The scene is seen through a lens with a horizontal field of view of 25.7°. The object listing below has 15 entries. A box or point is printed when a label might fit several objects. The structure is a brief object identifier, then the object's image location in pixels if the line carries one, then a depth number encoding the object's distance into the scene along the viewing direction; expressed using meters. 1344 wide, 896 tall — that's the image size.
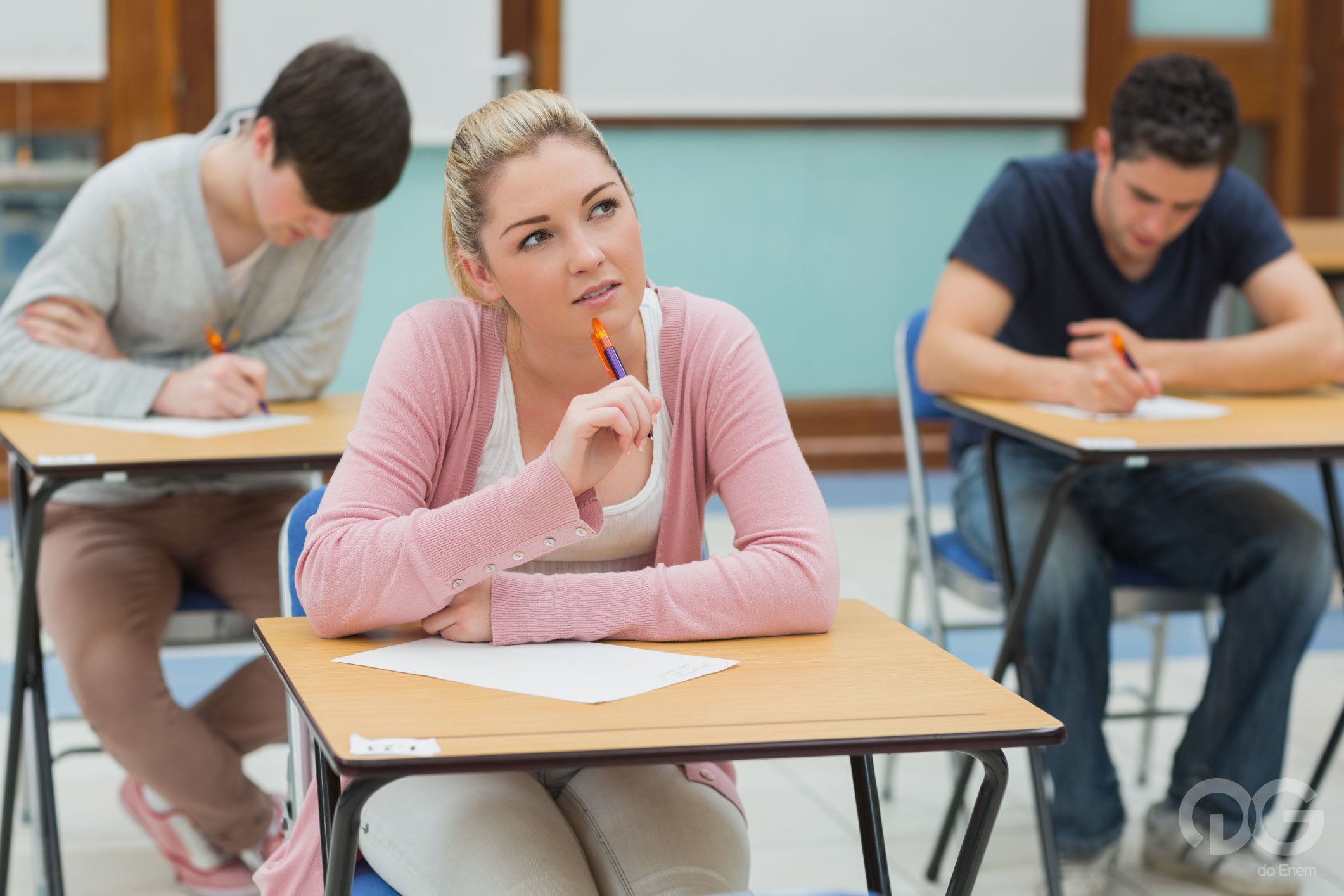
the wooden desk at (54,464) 3.68
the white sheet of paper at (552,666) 2.30
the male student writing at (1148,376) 4.42
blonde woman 2.53
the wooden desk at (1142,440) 3.91
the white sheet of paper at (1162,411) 4.40
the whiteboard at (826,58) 9.39
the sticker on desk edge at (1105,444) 3.85
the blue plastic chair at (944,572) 4.49
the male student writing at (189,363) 4.14
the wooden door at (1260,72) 9.91
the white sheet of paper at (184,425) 4.12
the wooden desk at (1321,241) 7.22
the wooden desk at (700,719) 2.02
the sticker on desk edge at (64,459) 3.61
